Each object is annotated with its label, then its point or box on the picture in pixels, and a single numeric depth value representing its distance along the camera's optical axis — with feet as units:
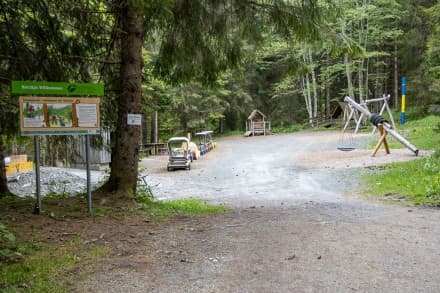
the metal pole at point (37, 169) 15.92
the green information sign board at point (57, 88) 15.56
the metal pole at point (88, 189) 17.41
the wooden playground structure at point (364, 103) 60.38
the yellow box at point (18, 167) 44.09
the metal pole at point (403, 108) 85.29
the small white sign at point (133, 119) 20.58
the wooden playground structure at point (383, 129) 48.25
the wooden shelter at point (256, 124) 109.29
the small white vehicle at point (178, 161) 54.39
